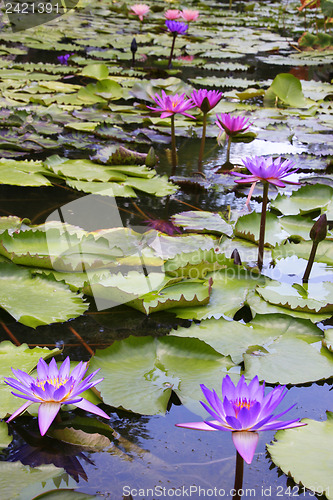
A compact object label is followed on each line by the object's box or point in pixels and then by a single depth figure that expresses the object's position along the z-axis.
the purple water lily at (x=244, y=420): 1.86
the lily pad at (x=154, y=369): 2.10
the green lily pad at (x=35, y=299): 2.28
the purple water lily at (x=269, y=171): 2.40
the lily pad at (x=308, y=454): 1.97
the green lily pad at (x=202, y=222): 2.64
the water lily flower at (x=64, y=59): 6.41
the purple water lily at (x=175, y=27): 5.71
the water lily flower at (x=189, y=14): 7.61
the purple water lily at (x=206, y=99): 3.08
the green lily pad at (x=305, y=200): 2.76
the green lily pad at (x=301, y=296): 2.34
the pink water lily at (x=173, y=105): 3.10
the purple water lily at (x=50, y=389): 1.95
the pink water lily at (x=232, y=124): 2.89
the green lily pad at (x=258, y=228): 2.60
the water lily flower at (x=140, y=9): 7.74
